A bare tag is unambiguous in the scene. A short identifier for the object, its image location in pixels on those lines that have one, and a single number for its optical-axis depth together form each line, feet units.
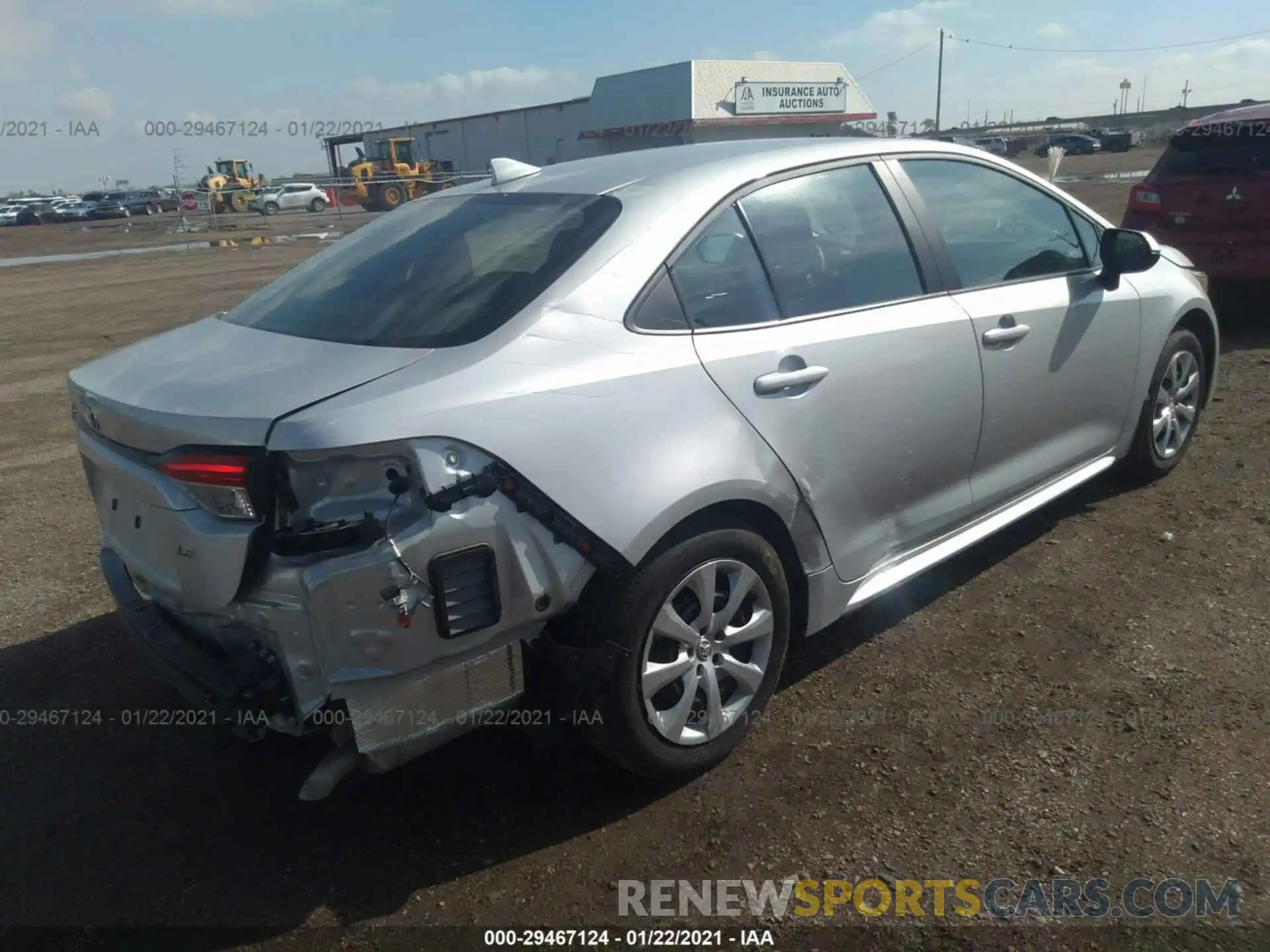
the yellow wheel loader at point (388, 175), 118.11
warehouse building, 111.45
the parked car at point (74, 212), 158.86
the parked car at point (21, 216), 162.30
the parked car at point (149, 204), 157.28
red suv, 24.59
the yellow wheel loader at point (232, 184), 135.03
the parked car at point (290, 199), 137.28
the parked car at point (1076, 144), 172.14
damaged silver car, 7.50
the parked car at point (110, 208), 155.02
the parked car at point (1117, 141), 173.78
